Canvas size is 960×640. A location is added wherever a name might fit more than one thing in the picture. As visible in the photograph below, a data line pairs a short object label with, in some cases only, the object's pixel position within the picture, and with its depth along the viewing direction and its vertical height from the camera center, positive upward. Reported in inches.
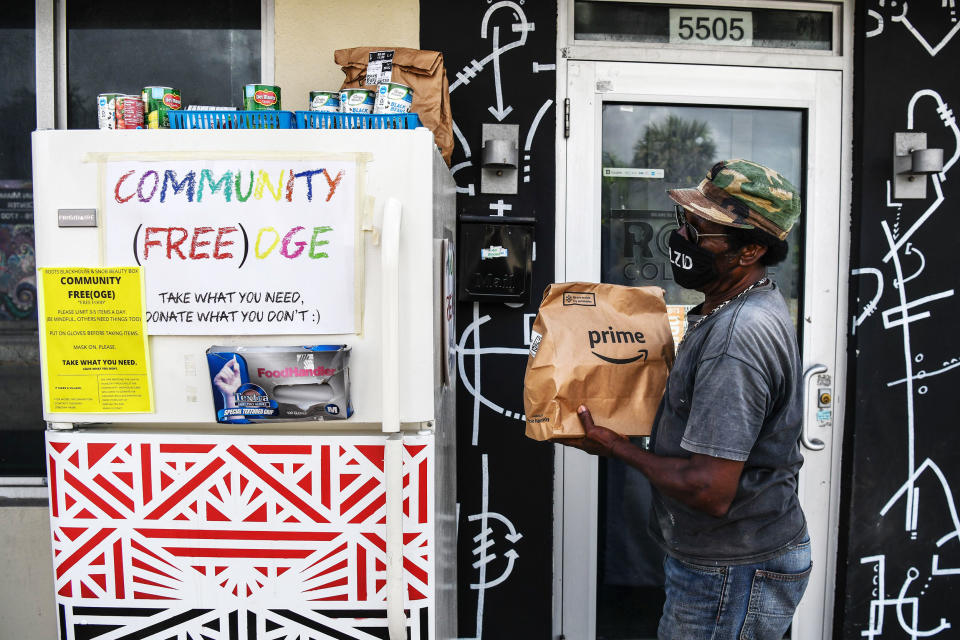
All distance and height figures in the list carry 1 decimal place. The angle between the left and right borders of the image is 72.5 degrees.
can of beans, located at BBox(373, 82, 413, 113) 72.0 +20.6
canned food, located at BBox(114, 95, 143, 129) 67.2 +17.9
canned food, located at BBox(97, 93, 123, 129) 67.9 +17.9
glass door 103.8 +16.1
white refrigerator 62.6 -10.8
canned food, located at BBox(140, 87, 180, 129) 67.2 +18.8
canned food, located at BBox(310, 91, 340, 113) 72.1 +20.3
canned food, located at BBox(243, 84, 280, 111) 67.9 +19.6
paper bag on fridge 88.7 +27.2
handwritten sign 62.6 +4.3
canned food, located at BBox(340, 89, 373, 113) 71.6 +20.2
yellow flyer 63.3 -5.4
